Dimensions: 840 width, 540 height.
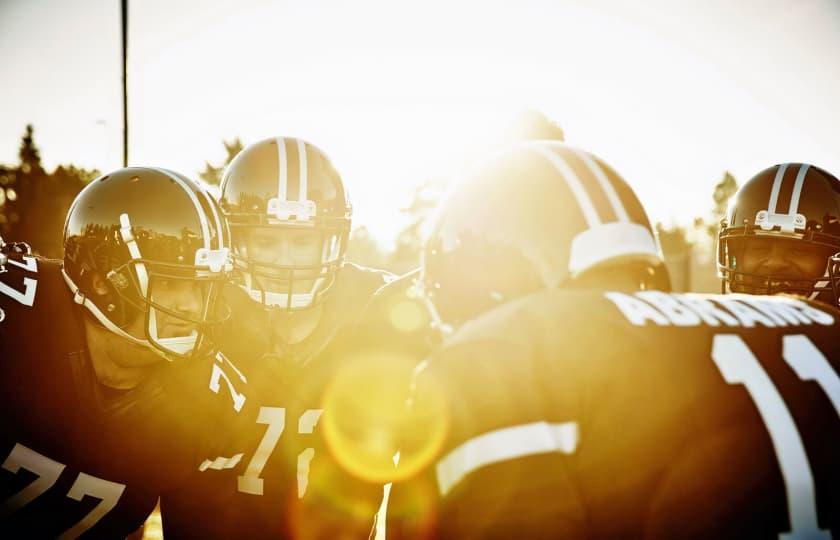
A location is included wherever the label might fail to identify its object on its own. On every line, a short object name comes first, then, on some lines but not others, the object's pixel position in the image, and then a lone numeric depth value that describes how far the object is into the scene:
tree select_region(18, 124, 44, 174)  43.91
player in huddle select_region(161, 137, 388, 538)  2.72
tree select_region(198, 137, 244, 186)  29.01
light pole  8.95
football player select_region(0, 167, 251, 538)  2.11
